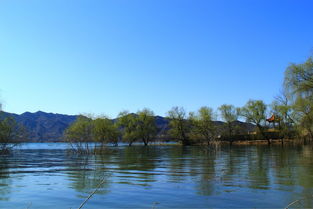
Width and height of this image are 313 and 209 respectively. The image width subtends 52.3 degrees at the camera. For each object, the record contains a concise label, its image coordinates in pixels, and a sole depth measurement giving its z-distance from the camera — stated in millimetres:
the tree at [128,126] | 93100
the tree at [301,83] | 35375
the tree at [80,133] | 42422
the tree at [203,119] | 85662
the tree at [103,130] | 47453
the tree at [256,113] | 87375
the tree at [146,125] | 95694
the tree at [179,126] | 91562
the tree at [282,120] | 73169
